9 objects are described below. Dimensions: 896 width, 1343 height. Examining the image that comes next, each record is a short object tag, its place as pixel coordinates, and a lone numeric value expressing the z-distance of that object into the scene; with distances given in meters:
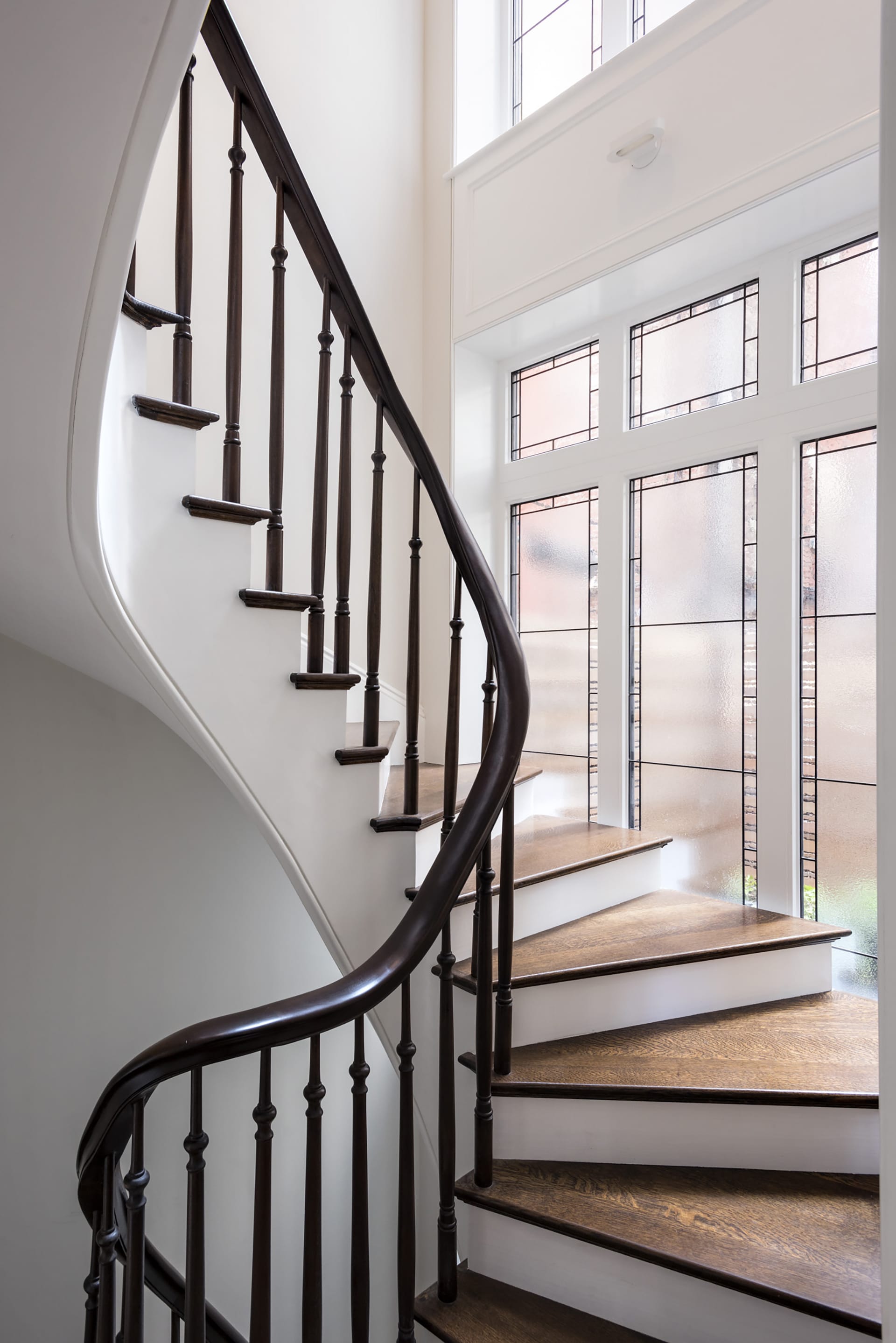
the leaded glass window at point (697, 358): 2.48
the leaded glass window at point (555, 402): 2.97
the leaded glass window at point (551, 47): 2.94
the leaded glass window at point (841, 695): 2.16
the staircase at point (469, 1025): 1.26
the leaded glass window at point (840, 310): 2.19
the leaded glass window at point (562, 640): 2.91
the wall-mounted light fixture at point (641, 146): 2.43
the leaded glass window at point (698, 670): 2.45
